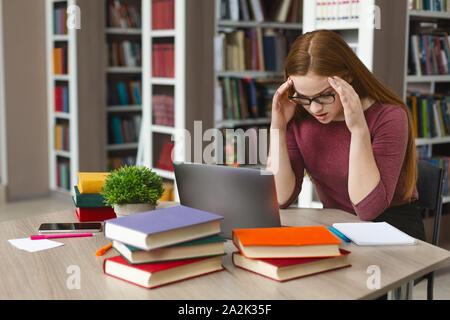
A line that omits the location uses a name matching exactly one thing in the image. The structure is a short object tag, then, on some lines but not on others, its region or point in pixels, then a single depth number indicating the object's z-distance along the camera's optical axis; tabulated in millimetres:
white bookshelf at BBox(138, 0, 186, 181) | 3760
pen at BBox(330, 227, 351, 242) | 1520
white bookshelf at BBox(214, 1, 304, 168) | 4016
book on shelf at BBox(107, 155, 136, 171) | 5266
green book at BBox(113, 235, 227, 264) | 1204
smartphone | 1581
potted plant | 1529
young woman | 1758
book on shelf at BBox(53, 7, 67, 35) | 5027
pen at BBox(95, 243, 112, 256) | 1399
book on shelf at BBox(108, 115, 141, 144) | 5250
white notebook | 1486
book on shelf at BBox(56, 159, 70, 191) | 5207
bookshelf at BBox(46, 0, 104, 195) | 4812
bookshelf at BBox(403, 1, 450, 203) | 3588
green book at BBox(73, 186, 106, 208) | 1680
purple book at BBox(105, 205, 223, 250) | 1186
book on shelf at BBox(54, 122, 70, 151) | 5152
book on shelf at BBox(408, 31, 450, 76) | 3604
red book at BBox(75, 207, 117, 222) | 1694
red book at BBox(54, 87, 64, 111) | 5141
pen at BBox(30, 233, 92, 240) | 1543
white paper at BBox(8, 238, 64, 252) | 1458
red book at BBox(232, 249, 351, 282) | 1217
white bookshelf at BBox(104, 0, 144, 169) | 5113
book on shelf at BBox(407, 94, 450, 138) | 3693
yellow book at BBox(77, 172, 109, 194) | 1669
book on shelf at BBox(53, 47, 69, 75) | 5047
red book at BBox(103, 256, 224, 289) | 1181
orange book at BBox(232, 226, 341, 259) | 1244
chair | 2098
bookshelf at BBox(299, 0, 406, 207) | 3080
